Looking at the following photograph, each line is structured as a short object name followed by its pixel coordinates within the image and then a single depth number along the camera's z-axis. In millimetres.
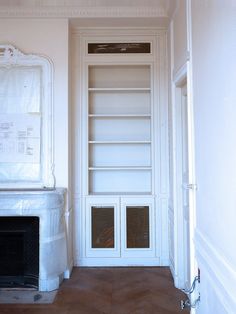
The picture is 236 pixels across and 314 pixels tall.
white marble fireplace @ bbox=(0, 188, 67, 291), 3324
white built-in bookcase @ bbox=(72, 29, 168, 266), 4027
